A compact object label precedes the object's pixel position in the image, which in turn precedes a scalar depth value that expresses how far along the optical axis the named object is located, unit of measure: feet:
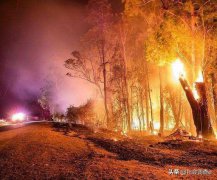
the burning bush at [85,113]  71.05
